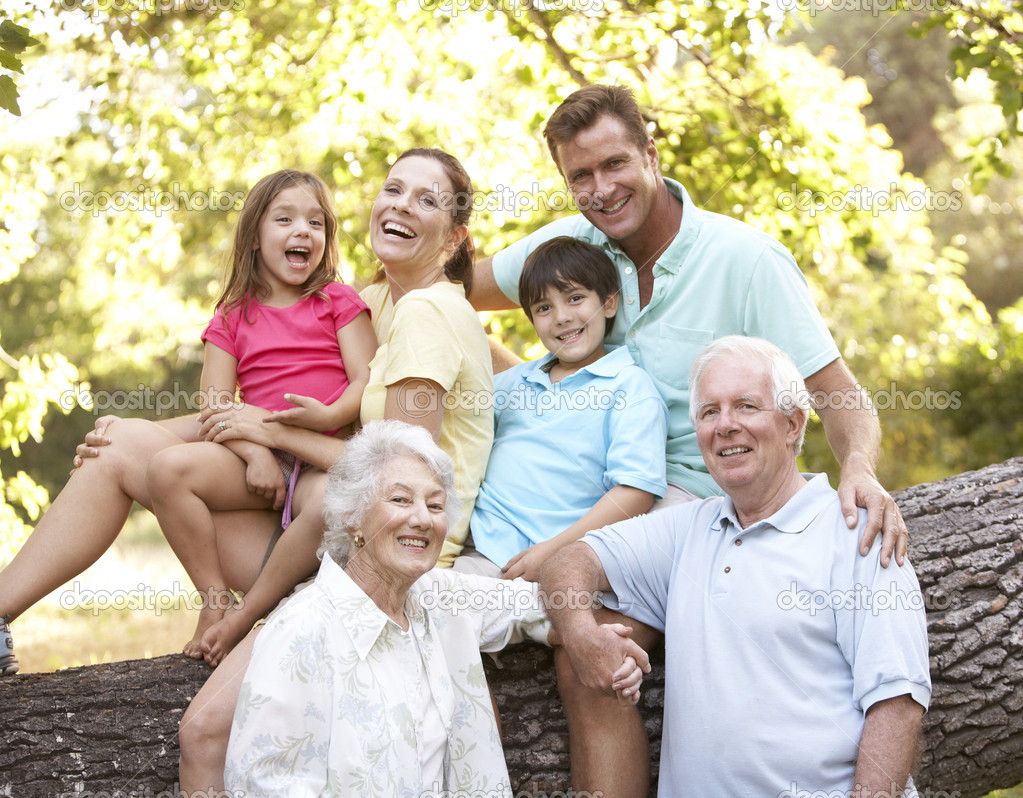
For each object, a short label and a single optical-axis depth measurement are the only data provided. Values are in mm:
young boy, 2842
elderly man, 2316
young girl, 2760
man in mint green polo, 3025
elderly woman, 2096
